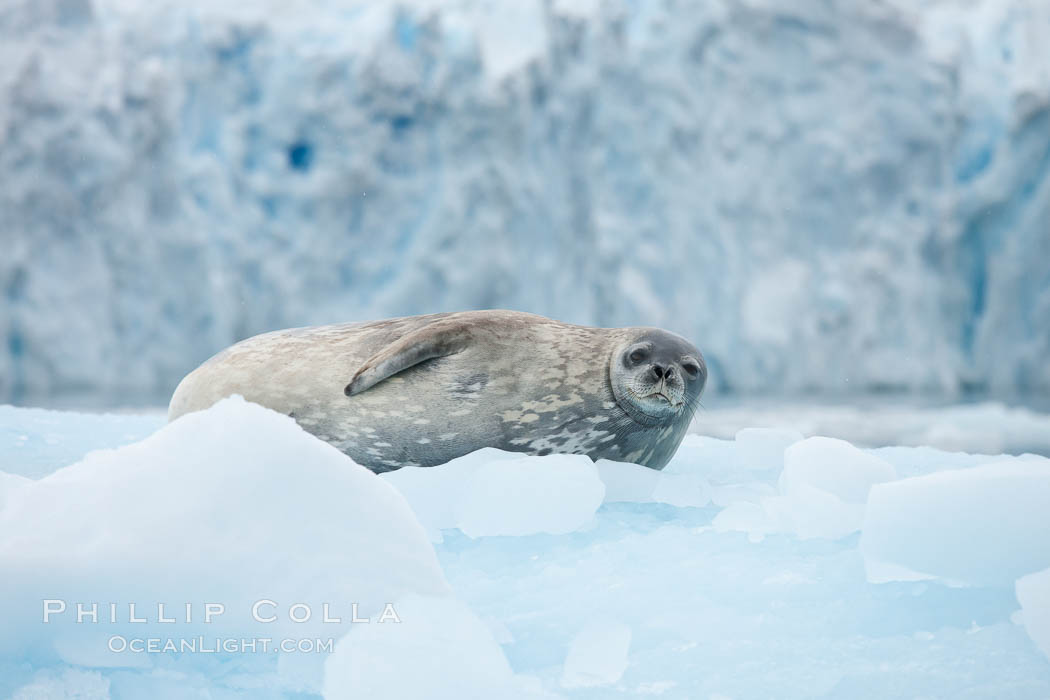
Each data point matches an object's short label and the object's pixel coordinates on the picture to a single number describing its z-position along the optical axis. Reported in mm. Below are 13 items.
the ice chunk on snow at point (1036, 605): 26357
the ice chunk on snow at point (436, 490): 27140
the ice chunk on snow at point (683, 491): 27486
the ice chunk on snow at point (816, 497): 27037
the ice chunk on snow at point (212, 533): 26311
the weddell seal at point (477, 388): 27607
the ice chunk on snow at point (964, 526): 26585
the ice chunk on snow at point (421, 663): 26223
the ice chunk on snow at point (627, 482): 27571
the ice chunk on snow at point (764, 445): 28563
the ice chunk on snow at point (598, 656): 26296
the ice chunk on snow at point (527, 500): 27086
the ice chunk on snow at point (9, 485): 26596
